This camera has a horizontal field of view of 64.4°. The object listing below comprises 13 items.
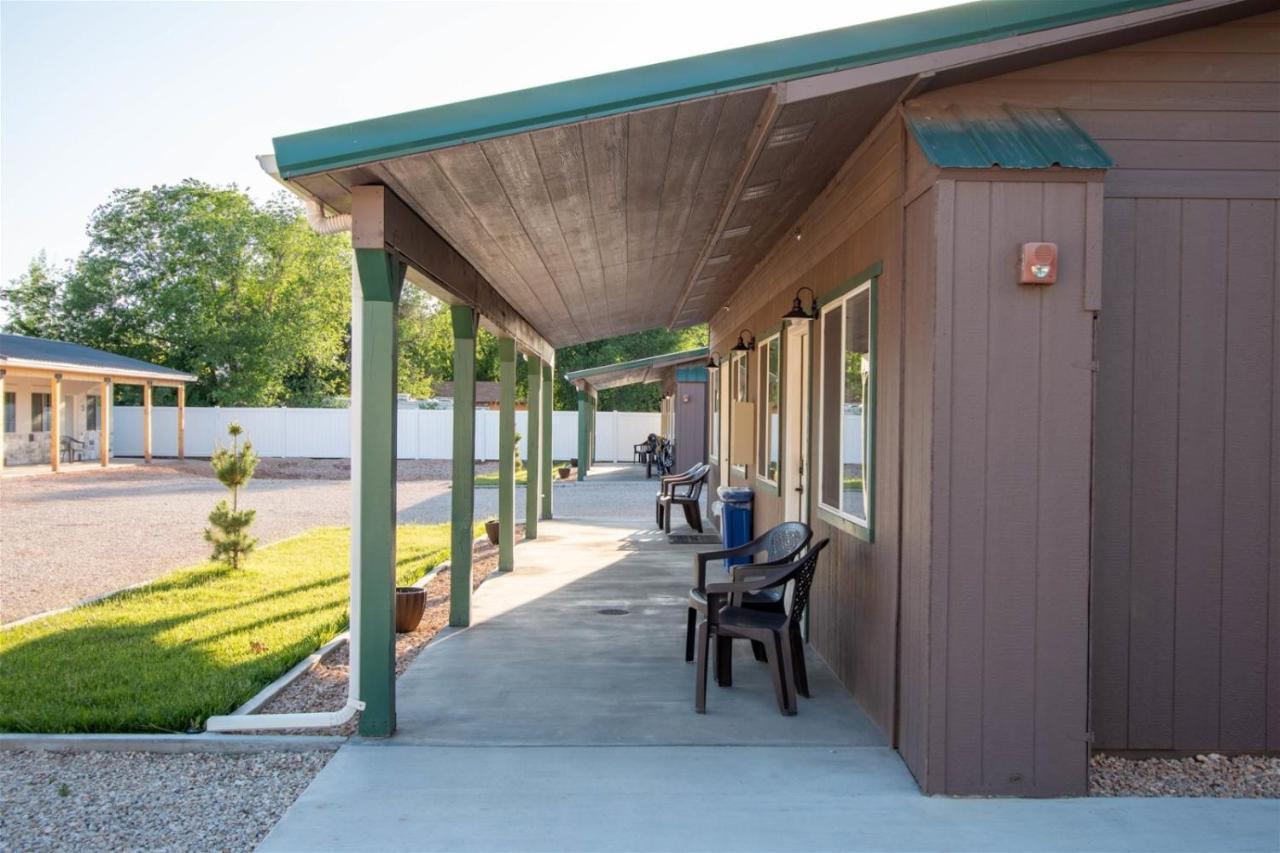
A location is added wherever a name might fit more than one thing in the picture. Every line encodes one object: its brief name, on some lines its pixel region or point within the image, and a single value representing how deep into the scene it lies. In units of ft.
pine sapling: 30.40
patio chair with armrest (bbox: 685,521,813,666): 16.87
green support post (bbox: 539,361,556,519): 42.78
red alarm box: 11.75
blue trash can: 28.63
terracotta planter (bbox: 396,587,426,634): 21.27
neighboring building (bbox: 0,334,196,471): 72.43
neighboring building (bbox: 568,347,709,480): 62.49
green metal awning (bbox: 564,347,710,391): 62.95
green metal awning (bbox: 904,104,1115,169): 11.87
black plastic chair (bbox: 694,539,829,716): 15.52
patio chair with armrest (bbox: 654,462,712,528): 40.22
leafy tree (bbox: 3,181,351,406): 111.86
